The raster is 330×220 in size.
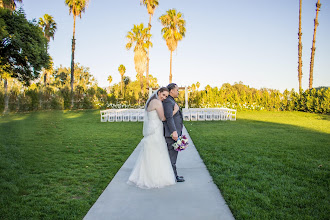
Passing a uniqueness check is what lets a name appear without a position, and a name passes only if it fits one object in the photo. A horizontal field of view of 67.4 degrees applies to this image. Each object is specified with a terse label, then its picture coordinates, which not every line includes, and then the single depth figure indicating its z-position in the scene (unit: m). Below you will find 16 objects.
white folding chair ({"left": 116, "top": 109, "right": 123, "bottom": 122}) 17.90
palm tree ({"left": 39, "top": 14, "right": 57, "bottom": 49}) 35.50
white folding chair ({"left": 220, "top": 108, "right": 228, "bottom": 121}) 17.91
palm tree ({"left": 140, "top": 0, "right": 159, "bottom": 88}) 30.89
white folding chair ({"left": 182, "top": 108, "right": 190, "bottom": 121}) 18.06
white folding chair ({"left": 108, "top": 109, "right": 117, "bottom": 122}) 17.70
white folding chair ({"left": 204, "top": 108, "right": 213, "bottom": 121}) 18.07
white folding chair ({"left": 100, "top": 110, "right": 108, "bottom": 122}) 17.70
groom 4.62
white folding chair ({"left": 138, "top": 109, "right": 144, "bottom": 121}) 18.05
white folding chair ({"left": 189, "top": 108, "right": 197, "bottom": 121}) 18.11
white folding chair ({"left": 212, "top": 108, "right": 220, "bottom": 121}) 18.09
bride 4.56
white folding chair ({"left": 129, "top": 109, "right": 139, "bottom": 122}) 18.02
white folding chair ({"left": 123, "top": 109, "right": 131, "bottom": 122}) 18.02
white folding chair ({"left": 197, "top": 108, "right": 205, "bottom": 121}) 18.07
